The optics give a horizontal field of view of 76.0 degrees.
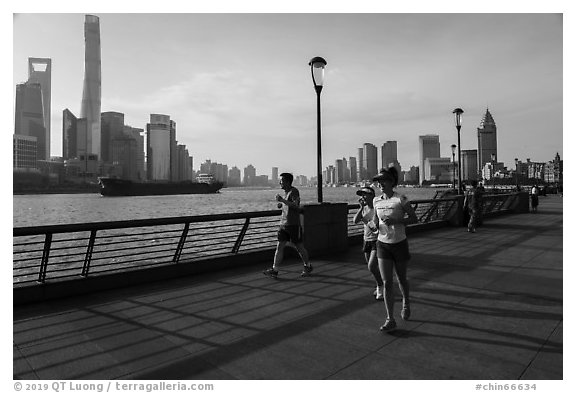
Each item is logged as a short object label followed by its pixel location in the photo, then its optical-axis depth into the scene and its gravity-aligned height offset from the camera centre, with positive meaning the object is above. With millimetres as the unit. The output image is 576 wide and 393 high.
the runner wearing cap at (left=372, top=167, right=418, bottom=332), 4133 -480
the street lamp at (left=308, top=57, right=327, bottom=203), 8766 +2742
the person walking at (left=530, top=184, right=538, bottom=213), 23775 -512
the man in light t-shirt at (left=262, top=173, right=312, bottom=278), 6668 -595
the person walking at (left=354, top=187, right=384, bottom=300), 5328 -462
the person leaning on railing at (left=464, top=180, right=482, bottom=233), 13289 -380
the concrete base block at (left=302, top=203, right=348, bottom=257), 8414 -803
